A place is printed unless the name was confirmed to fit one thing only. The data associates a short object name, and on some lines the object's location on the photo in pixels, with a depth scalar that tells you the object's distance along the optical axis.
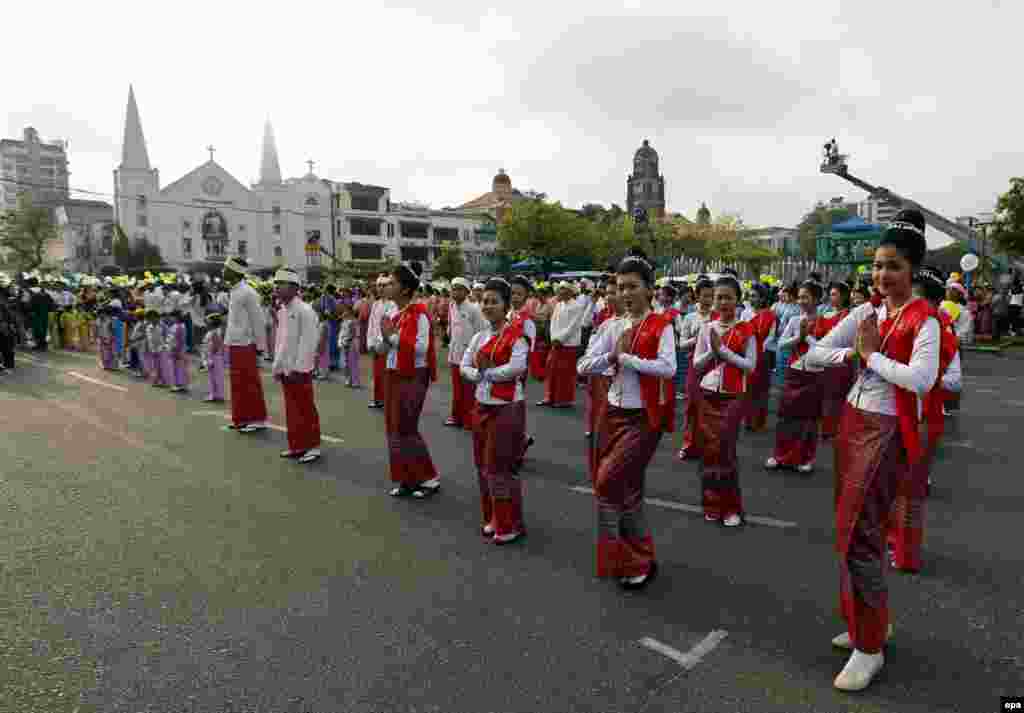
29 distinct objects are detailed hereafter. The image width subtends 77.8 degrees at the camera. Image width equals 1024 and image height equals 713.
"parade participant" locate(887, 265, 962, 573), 3.82
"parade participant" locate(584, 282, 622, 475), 3.97
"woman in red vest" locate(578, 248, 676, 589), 3.72
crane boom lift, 36.81
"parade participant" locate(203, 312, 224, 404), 10.03
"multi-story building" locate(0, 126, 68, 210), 129.00
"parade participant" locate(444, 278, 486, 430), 8.41
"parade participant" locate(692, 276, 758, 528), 4.80
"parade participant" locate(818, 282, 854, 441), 6.92
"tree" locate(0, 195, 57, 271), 53.41
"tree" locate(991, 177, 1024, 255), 23.30
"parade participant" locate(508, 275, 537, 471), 9.16
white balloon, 20.42
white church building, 58.53
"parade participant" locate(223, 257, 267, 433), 7.90
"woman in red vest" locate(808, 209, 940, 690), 2.81
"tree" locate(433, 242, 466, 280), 52.16
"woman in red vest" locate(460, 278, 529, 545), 4.38
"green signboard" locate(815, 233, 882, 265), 27.63
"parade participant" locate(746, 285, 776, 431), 8.08
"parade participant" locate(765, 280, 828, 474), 6.34
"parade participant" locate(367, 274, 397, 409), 5.81
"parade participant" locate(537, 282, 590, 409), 10.10
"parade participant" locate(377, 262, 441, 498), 5.40
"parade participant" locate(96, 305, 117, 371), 13.78
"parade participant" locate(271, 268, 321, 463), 6.83
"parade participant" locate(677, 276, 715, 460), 6.37
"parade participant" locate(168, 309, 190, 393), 11.10
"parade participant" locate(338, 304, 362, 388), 11.62
